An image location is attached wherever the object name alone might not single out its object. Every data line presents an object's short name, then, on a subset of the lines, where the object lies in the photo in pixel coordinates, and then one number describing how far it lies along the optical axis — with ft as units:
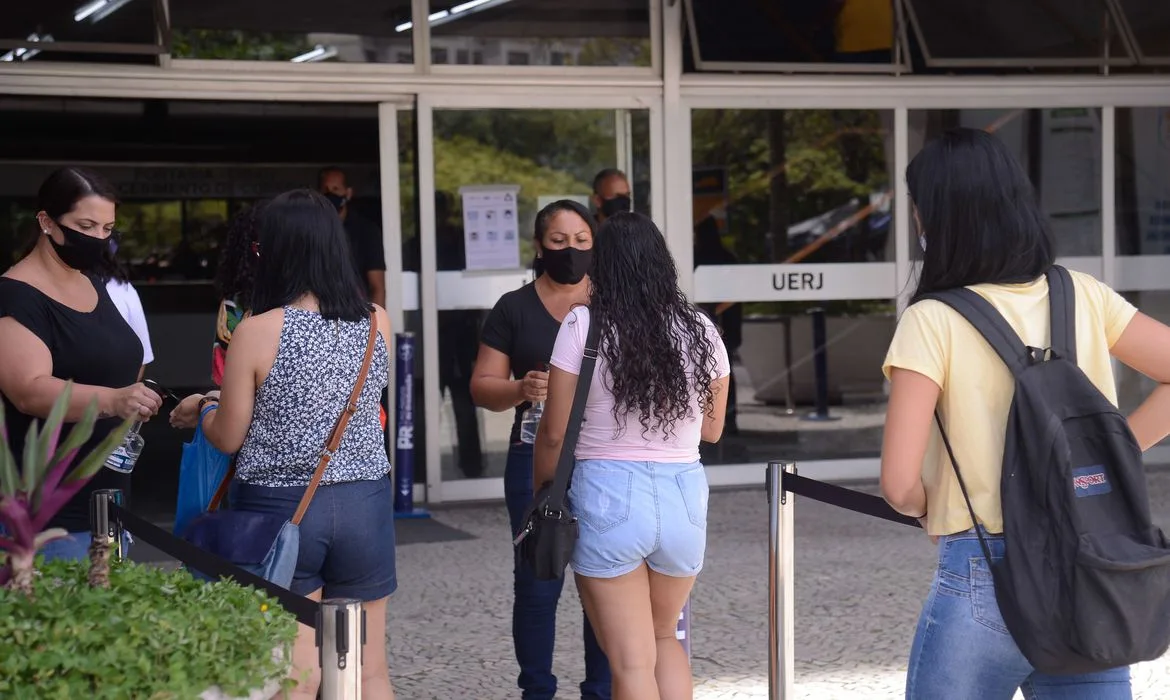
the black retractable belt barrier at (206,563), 8.91
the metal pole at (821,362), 29.94
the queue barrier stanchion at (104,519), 11.25
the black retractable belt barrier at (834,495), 11.85
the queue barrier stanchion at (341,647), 8.38
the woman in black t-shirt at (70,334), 11.78
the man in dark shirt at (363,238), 27.22
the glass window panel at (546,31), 27.25
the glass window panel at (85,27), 24.66
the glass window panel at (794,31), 28.58
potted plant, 7.01
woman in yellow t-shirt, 8.23
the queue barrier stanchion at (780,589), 12.86
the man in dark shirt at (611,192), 27.04
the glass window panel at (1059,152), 29.94
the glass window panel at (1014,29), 29.43
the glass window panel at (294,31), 25.96
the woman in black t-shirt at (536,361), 14.44
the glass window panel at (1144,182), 30.66
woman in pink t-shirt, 11.59
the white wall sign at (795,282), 28.81
